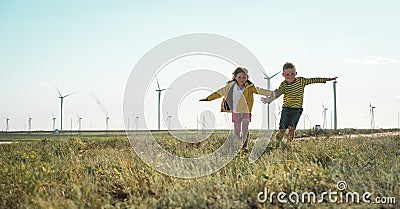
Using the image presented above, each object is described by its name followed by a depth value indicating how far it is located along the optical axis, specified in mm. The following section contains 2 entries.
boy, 10969
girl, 10039
